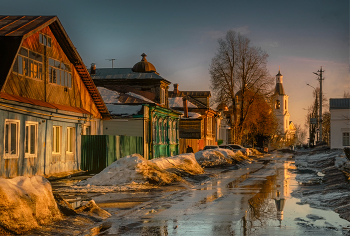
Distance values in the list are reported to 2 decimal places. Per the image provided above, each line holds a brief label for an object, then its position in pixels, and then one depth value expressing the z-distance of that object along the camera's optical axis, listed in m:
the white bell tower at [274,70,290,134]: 175.68
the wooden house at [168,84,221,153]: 63.44
